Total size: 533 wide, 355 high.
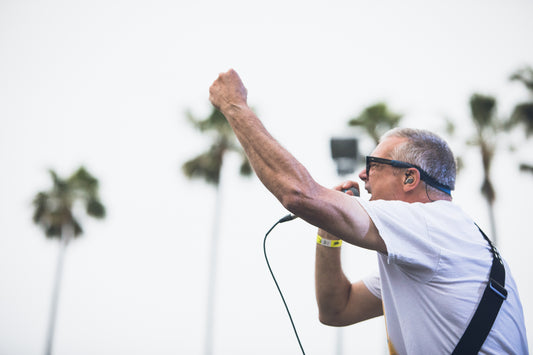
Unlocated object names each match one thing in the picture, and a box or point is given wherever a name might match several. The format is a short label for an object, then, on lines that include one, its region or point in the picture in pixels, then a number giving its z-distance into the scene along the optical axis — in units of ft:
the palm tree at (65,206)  75.82
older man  5.84
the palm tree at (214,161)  64.28
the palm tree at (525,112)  48.98
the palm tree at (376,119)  51.75
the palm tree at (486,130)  49.83
